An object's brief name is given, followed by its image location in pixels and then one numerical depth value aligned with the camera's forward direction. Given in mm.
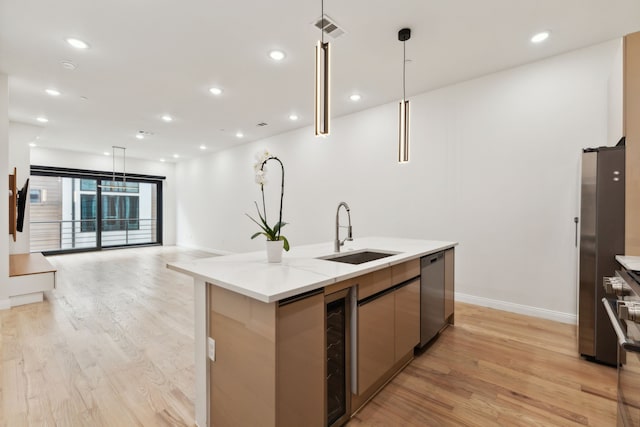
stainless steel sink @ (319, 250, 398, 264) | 2400
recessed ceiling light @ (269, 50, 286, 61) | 3055
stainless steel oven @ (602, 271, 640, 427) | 951
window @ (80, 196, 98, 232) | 8141
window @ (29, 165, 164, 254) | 7547
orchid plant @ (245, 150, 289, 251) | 1891
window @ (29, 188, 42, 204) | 7371
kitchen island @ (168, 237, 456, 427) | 1291
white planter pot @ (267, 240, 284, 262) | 1945
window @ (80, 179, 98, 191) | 8141
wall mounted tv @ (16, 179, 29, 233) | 4586
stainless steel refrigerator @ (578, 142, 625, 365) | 2189
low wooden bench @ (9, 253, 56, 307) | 3715
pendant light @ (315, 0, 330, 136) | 1684
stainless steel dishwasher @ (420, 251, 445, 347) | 2449
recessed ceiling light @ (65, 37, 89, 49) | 2784
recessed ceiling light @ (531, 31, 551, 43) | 2721
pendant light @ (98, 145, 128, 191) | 8311
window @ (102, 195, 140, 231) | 8539
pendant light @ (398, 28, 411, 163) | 2592
